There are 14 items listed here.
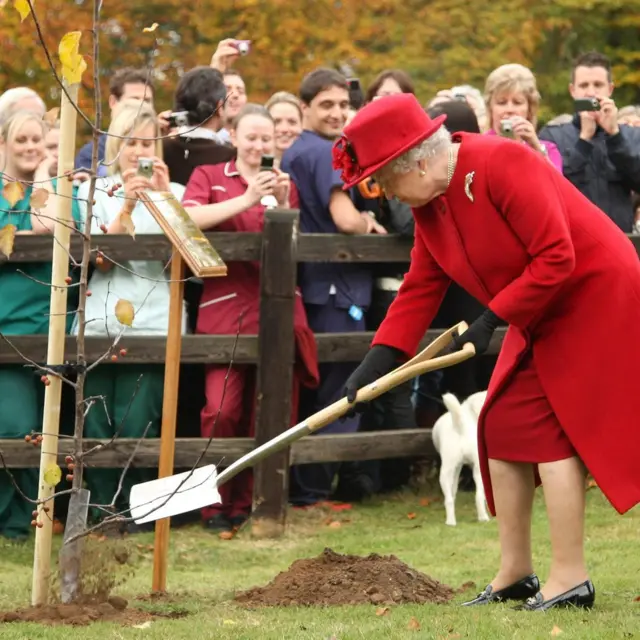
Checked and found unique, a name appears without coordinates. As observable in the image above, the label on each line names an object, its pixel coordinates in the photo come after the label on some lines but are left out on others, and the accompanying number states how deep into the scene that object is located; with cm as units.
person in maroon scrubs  1580
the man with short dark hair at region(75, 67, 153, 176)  1776
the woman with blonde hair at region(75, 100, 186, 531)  1542
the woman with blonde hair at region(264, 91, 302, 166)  1814
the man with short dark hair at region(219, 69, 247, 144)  1833
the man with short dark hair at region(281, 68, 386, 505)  1635
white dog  1618
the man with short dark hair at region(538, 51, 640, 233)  1692
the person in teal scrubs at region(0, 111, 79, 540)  1535
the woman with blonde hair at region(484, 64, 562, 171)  1672
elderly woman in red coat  1005
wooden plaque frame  1166
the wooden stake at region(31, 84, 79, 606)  1050
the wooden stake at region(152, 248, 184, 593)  1197
